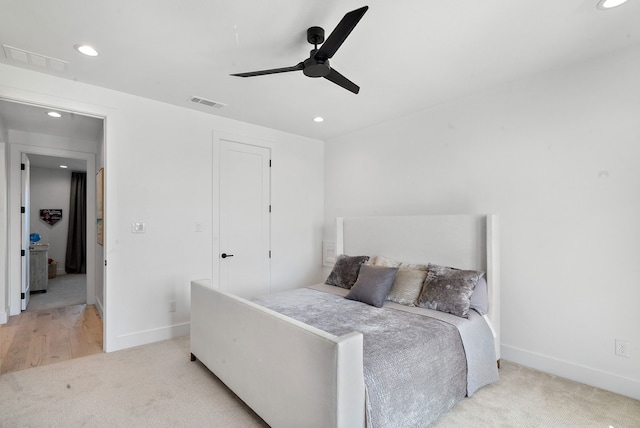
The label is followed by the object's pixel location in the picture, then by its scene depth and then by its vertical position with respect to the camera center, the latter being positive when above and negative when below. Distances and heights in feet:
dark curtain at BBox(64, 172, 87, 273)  24.72 -0.93
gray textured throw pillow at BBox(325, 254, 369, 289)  11.51 -2.02
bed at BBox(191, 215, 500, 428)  5.08 -2.66
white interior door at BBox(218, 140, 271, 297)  12.91 -0.05
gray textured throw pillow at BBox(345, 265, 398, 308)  9.33 -2.10
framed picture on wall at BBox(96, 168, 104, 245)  13.06 +0.66
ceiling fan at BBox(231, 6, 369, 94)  5.30 +3.24
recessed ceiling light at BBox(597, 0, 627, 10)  6.06 +4.15
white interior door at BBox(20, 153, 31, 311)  14.44 -0.64
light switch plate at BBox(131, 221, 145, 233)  10.62 -0.30
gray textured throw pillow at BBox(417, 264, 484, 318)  8.39 -2.04
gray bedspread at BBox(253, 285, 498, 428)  5.65 -2.84
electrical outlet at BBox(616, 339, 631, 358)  7.63 -3.22
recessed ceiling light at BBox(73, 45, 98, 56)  7.63 +4.18
